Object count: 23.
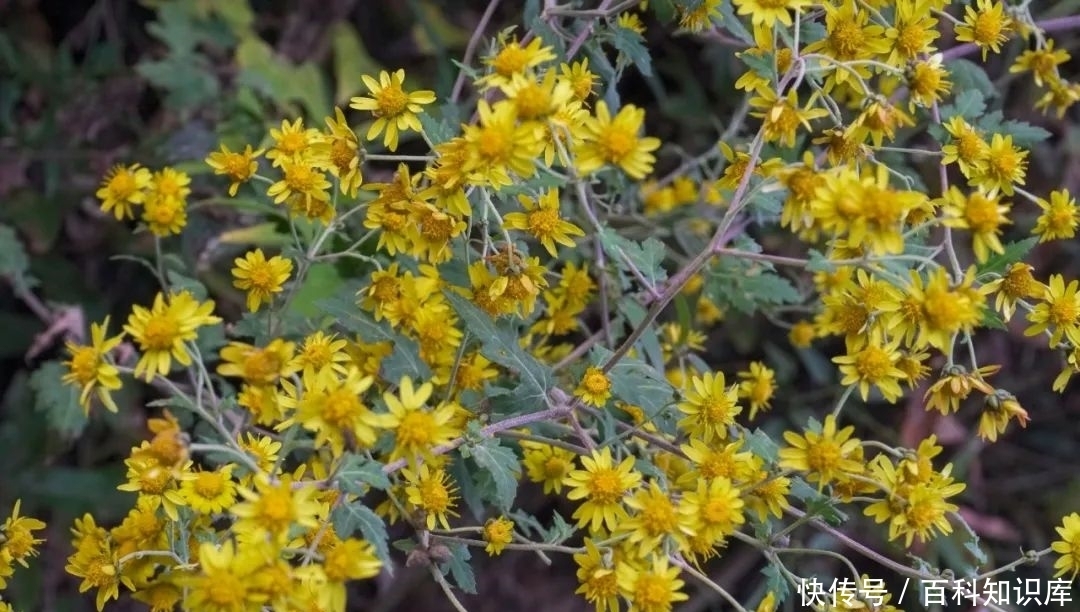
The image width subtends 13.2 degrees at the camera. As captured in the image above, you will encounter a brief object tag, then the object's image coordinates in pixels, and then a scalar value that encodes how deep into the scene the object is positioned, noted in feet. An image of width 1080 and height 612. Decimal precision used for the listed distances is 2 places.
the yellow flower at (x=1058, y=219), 3.75
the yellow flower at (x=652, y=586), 3.56
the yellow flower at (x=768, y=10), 3.61
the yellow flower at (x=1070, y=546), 3.73
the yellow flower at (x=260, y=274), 3.71
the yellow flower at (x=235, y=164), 3.76
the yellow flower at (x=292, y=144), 3.69
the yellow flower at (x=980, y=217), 3.58
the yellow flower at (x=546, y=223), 3.67
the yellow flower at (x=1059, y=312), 3.69
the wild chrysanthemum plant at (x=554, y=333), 3.55
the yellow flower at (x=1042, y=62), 3.87
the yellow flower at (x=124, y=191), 3.80
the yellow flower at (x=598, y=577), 3.60
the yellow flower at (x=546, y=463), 3.75
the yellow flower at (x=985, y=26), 3.77
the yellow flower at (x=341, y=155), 3.68
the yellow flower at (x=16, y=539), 3.69
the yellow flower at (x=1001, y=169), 3.71
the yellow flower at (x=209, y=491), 3.60
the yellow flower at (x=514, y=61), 3.57
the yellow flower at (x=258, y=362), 3.53
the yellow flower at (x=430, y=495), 3.65
